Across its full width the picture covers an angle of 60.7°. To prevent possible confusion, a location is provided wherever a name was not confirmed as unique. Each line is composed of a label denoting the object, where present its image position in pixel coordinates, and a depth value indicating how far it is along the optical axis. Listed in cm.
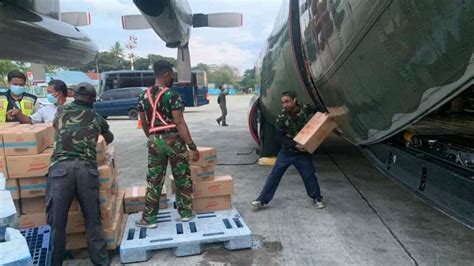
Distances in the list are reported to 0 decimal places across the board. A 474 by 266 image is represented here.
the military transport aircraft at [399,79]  228
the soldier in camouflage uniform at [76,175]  347
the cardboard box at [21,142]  372
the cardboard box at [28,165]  372
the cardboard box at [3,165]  369
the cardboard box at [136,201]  461
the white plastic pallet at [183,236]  367
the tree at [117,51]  7888
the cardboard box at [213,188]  455
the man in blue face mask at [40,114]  522
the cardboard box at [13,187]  373
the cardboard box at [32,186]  378
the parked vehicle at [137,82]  2522
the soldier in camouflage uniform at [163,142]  401
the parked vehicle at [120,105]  2134
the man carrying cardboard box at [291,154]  495
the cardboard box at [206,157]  462
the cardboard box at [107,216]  375
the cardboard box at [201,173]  461
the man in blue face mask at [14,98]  526
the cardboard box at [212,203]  458
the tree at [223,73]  10300
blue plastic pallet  282
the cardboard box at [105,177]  381
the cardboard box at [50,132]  431
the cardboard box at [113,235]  378
